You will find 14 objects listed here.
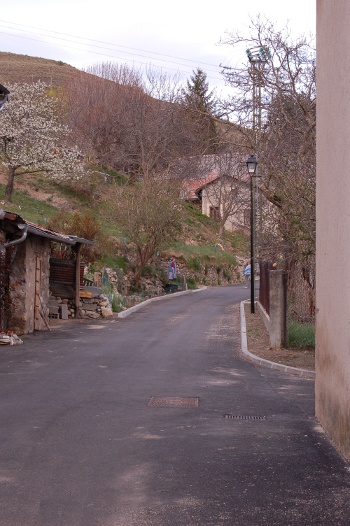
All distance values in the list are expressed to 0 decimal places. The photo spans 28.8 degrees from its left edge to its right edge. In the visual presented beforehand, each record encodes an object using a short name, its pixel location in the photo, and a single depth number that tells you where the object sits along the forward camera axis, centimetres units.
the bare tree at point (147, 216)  3231
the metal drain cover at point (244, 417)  811
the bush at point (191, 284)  3908
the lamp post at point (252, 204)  1994
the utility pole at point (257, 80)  1950
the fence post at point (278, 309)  1423
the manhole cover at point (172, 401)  884
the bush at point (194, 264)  4156
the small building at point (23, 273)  1612
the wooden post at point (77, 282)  2252
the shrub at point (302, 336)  1448
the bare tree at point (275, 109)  1723
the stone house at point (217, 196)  5350
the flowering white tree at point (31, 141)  3606
